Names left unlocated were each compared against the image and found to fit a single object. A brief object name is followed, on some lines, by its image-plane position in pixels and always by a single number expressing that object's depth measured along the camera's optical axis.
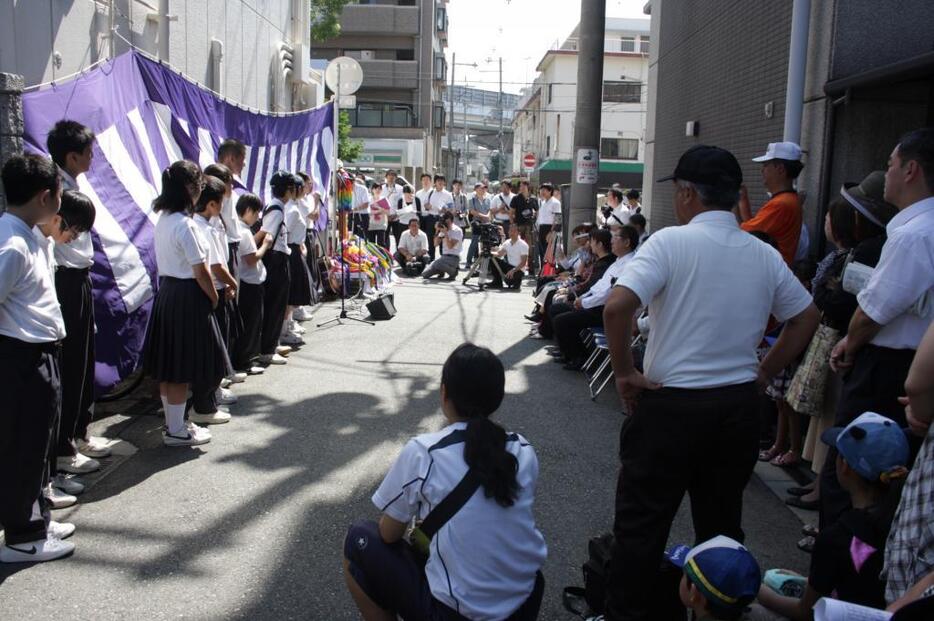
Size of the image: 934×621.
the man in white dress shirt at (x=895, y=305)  3.19
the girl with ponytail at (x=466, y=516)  2.63
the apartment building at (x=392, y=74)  41.41
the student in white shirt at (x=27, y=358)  3.69
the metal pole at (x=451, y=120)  49.69
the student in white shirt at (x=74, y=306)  4.65
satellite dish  13.08
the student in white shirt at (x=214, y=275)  5.59
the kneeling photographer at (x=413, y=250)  16.42
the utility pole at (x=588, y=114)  11.70
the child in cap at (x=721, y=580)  2.50
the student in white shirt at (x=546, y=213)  16.00
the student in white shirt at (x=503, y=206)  17.34
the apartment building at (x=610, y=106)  46.81
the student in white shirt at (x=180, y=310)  5.18
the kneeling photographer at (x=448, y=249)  15.85
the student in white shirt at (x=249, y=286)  7.20
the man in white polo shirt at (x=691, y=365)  2.95
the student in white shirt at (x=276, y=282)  8.06
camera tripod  14.71
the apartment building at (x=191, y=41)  5.55
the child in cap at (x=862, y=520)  2.66
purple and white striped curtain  5.39
